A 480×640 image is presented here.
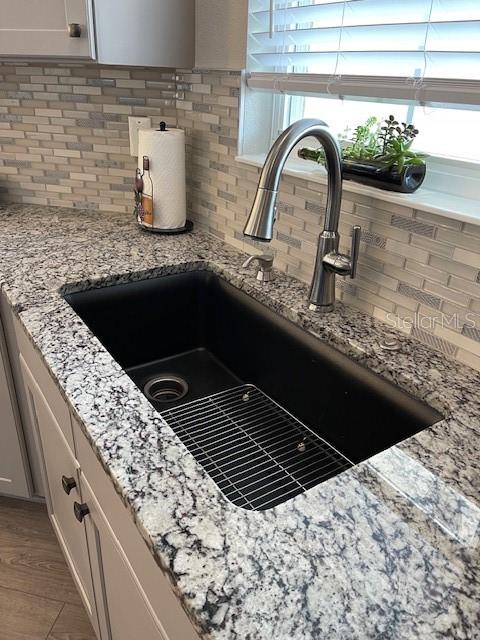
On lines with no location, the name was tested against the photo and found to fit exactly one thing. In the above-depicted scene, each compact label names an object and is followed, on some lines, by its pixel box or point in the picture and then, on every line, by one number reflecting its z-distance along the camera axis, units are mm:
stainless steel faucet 807
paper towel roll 1407
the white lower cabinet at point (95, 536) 658
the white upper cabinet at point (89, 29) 1213
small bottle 1438
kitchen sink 916
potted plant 958
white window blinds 842
